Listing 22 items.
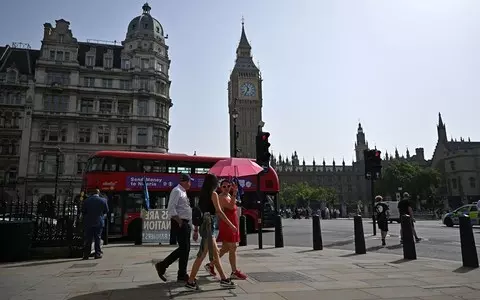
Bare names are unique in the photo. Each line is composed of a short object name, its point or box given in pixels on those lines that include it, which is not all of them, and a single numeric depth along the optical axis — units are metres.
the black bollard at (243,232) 12.93
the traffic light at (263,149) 12.04
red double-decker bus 16.58
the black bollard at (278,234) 12.49
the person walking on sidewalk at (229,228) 6.27
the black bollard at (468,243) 7.74
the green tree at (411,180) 66.06
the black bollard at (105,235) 13.78
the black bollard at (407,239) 9.16
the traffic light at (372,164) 16.28
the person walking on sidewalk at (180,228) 6.27
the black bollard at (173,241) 12.62
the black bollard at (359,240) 10.49
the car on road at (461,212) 22.78
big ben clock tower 109.00
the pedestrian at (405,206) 13.68
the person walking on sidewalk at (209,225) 5.78
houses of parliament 77.56
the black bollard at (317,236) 11.48
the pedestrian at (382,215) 12.84
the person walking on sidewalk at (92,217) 9.59
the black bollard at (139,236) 14.73
